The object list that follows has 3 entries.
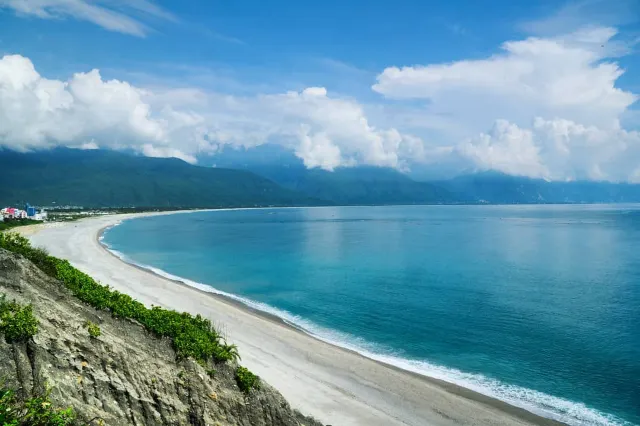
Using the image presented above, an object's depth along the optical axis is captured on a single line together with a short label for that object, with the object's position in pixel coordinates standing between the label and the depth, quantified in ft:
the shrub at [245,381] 48.60
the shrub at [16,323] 35.60
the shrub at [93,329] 42.68
